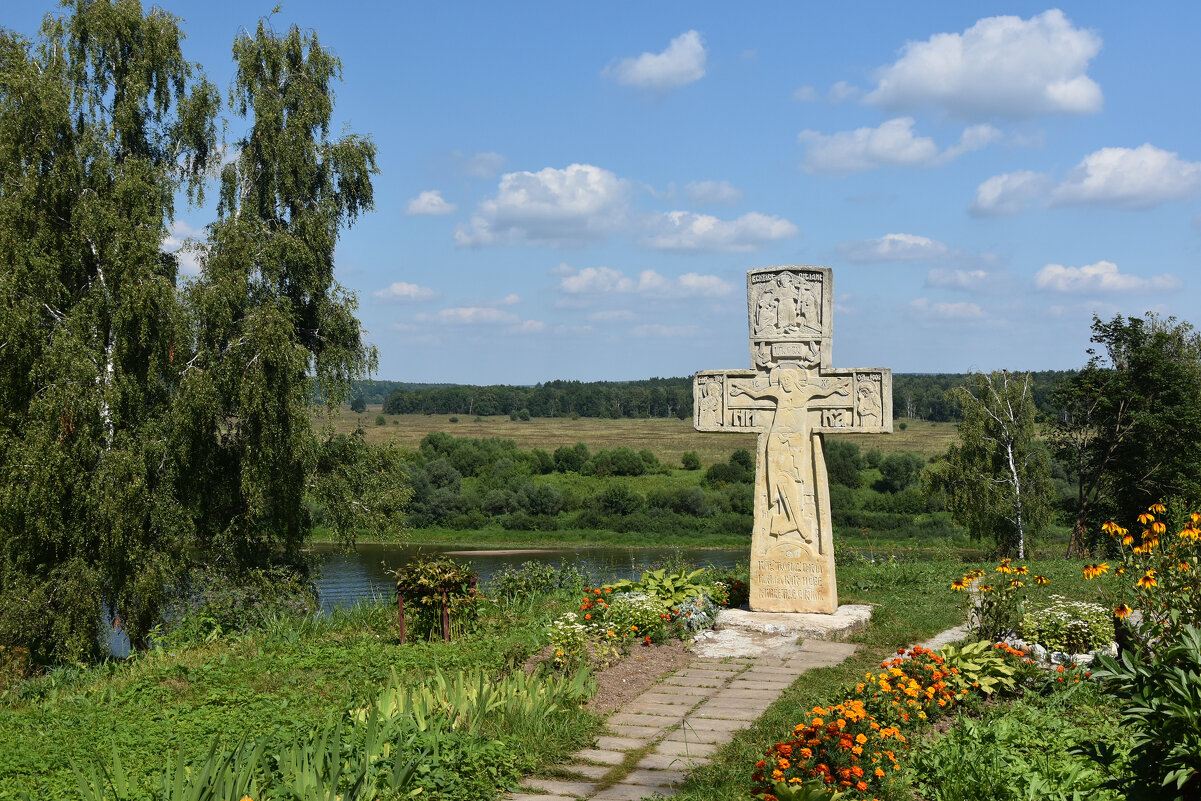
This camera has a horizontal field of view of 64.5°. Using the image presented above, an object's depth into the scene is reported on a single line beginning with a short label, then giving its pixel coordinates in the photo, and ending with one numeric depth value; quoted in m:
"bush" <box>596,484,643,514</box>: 47.03
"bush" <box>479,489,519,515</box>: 45.84
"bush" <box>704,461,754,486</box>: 53.19
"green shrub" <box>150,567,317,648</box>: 11.80
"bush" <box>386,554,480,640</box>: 9.61
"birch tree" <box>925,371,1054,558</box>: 27.75
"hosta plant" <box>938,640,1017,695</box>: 6.31
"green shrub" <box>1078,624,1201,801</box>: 3.13
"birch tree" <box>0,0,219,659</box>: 13.48
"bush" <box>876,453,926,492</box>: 48.53
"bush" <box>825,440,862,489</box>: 50.19
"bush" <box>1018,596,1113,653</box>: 7.19
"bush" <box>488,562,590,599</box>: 12.19
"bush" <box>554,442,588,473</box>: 57.66
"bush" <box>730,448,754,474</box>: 56.08
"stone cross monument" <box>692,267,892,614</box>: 9.57
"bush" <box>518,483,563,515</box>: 46.34
